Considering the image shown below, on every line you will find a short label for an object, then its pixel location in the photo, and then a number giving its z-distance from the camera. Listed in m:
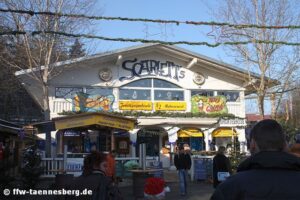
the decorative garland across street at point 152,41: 11.65
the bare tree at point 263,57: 24.45
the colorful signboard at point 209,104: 27.94
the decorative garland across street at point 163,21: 11.61
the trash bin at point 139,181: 14.10
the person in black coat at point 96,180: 4.51
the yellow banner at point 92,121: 16.98
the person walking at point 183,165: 14.95
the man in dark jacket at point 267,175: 2.25
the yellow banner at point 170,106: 26.98
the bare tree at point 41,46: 20.64
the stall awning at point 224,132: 28.33
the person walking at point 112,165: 11.76
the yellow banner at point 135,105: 26.25
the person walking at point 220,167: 12.42
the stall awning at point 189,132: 27.59
